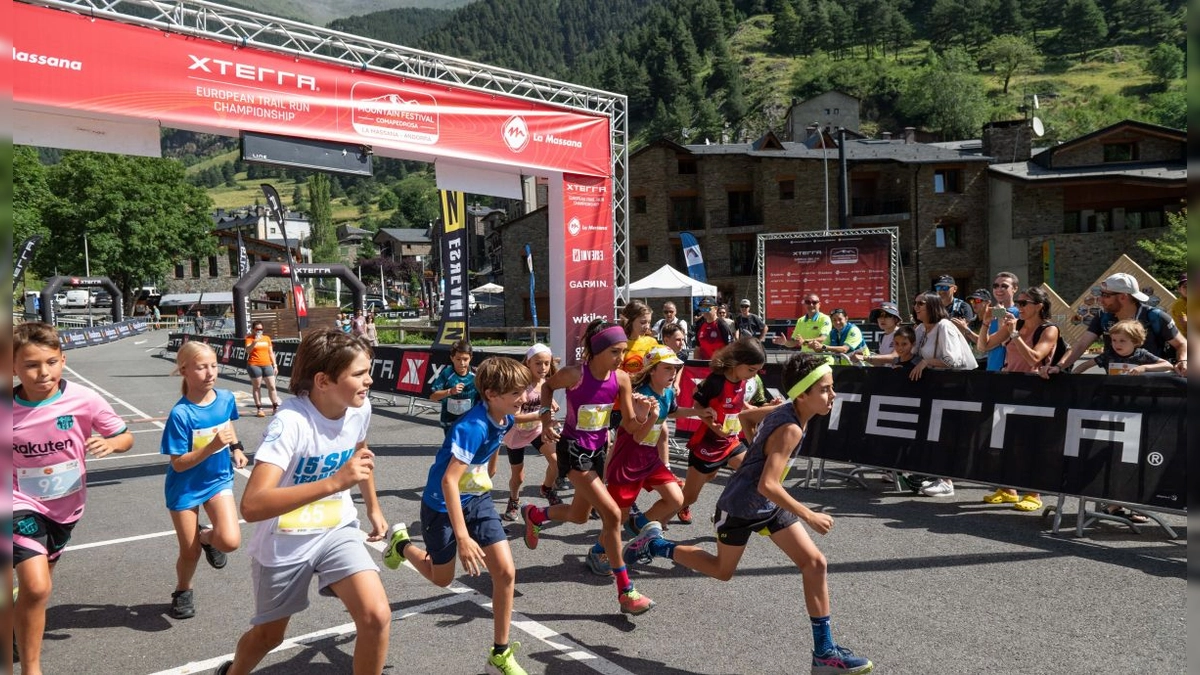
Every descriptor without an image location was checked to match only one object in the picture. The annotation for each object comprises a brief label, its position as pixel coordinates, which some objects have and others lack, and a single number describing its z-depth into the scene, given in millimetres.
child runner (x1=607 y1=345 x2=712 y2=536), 5563
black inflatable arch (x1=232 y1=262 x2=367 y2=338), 29219
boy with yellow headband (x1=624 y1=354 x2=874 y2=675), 3928
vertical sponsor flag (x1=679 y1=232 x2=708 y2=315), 32062
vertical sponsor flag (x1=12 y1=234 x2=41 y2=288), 21141
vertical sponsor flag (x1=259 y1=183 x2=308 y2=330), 28275
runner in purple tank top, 5352
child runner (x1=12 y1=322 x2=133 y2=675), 4023
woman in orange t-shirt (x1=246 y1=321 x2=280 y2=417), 15812
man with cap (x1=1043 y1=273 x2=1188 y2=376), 6816
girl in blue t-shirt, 4930
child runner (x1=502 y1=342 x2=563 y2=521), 6250
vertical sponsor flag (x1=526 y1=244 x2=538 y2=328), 48625
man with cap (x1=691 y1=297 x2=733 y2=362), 12242
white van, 71062
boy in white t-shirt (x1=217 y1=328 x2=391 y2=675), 3180
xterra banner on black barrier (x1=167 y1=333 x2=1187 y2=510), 6164
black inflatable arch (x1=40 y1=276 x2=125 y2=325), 39719
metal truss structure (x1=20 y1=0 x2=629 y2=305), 8656
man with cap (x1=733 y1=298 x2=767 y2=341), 16828
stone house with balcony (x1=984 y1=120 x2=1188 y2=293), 38219
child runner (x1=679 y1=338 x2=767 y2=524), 5340
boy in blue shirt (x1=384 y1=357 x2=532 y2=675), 4000
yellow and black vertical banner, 15484
